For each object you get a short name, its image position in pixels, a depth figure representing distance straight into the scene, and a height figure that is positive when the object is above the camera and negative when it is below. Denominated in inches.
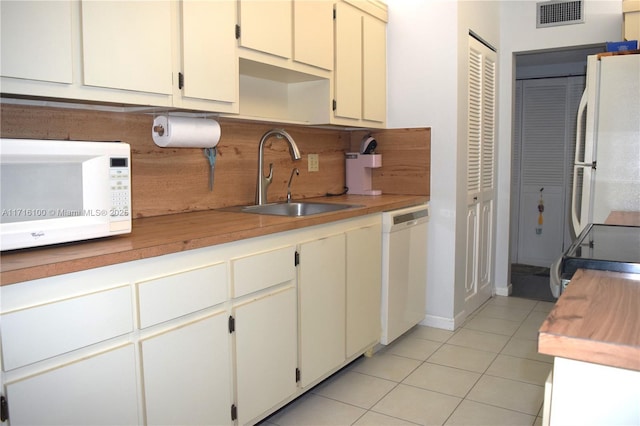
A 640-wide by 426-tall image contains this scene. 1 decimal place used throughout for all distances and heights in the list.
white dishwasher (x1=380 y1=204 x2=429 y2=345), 113.1 -23.7
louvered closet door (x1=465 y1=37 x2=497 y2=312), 139.9 -0.9
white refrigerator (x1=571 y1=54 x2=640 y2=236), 113.2 +7.3
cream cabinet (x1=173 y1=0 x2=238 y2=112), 76.2 +18.3
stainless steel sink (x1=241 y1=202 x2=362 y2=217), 104.5 -8.1
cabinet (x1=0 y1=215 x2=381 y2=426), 49.7 -20.5
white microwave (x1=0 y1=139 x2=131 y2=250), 51.4 -2.2
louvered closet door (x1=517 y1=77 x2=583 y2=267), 206.8 +2.2
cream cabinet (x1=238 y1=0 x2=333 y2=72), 88.1 +27.2
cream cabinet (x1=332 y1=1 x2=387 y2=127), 116.2 +26.1
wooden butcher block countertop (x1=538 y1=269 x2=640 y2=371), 31.2 -10.7
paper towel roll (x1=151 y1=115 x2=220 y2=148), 83.1 +6.8
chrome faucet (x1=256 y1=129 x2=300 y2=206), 106.7 +0.5
